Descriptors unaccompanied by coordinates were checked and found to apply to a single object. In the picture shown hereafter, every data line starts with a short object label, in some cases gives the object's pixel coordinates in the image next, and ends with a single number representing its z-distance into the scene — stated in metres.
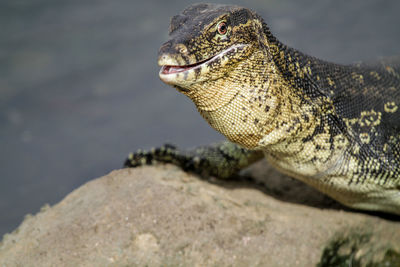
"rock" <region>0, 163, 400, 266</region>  6.85
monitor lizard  6.03
